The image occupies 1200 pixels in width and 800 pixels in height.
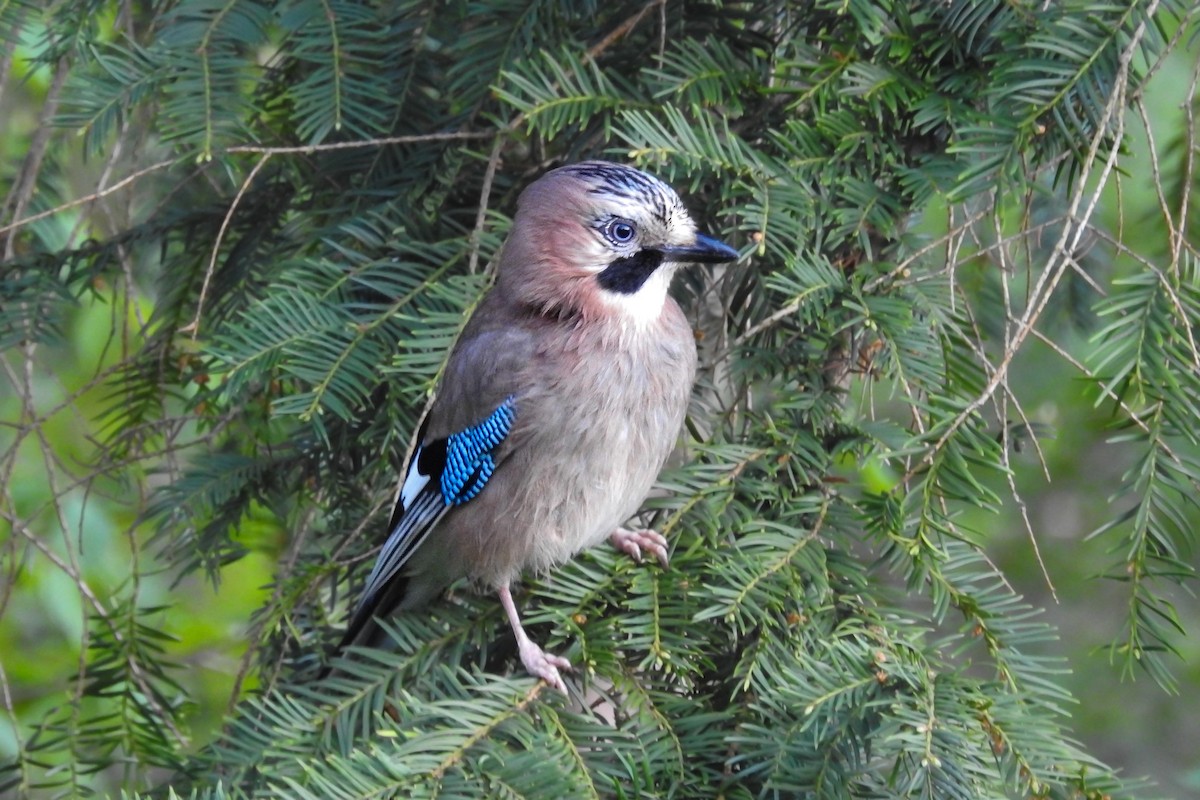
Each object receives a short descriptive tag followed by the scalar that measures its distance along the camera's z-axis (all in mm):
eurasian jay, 5019
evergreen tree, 4889
